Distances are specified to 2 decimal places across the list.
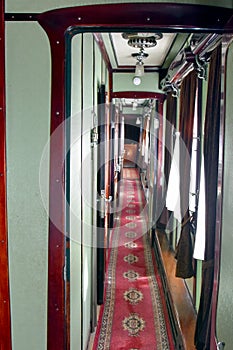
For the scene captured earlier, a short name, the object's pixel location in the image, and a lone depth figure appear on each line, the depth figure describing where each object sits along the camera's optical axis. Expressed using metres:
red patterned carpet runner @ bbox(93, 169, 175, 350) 3.27
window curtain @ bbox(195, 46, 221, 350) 2.31
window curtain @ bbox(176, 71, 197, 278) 3.17
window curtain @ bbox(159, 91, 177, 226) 4.67
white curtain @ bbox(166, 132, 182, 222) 4.26
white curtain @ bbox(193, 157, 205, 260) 2.82
